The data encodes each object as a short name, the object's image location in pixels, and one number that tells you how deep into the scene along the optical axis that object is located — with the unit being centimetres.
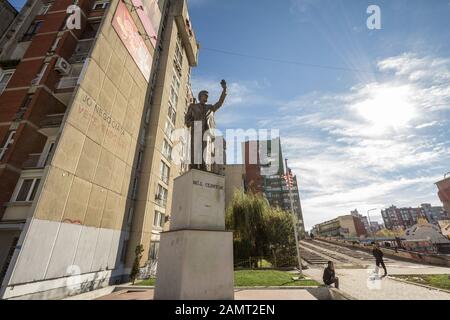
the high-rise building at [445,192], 4444
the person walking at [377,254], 1474
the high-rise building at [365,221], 17356
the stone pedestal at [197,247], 421
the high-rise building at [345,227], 9319
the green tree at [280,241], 2082
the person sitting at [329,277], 1002
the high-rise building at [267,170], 7452
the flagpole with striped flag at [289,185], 1653
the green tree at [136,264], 1572
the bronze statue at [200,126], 612
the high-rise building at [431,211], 13789
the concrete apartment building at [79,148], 1122
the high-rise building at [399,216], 13894
